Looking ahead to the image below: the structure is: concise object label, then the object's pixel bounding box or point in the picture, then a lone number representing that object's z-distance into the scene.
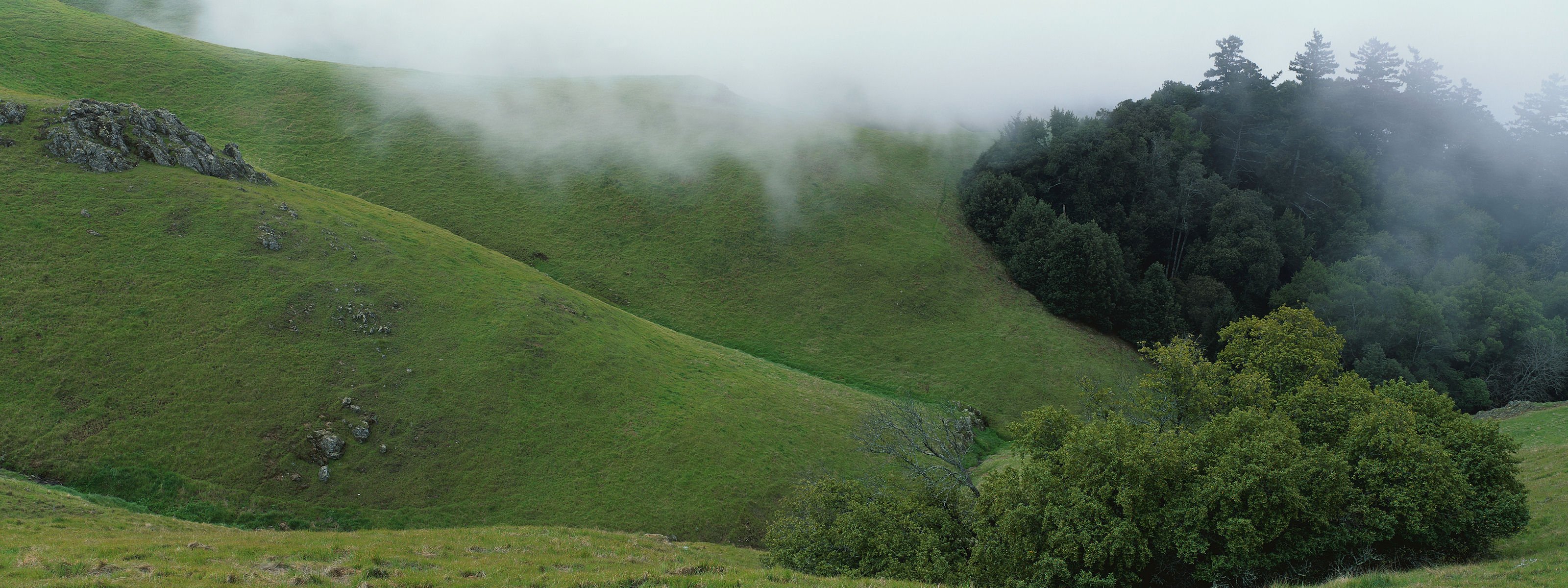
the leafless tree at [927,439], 30.19
